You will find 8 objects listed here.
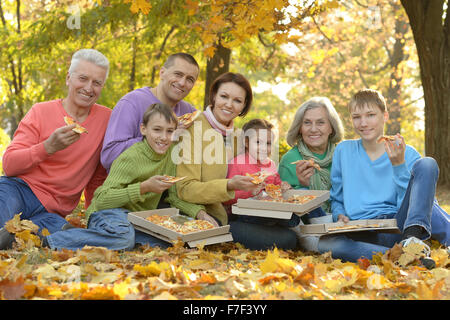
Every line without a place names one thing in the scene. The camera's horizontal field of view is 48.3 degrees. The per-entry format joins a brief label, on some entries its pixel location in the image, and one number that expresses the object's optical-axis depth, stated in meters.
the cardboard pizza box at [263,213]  3.83
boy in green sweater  3.82
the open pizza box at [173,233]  3.71
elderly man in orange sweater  4.13
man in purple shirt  4.31
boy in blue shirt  3.62
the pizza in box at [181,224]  3.76
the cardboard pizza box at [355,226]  3.61
